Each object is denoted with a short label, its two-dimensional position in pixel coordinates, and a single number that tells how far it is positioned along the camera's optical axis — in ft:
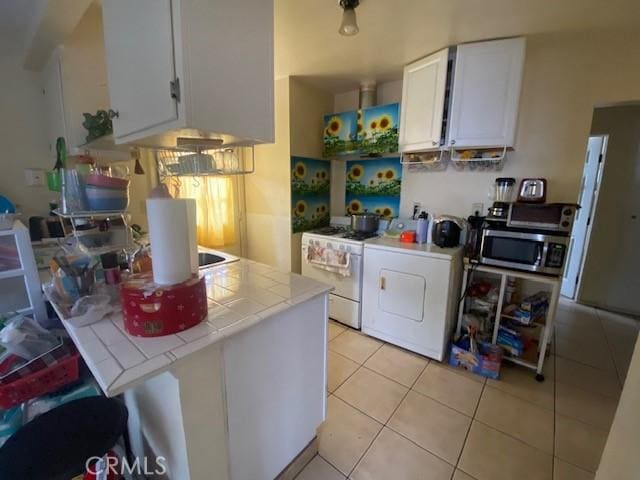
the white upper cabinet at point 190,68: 2.66
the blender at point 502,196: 6.51
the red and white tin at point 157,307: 2.74
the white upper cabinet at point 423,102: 6.81
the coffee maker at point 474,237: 6.81
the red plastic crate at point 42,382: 3.39
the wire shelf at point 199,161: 4.17
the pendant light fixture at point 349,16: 4.90
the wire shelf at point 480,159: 7.02
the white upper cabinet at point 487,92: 6.08
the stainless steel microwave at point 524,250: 5.87
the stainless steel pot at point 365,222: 9.14
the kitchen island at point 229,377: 2.68
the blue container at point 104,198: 3.51
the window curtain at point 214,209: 9.45
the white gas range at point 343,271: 8.18
